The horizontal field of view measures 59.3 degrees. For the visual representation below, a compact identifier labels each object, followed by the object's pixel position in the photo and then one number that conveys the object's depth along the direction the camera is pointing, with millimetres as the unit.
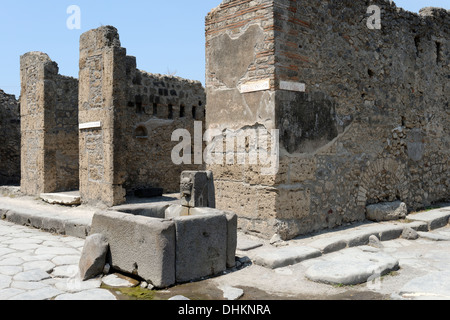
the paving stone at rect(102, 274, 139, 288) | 3824
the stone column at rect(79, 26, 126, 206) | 7641
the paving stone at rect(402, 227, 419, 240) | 5883
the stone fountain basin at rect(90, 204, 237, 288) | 3711
